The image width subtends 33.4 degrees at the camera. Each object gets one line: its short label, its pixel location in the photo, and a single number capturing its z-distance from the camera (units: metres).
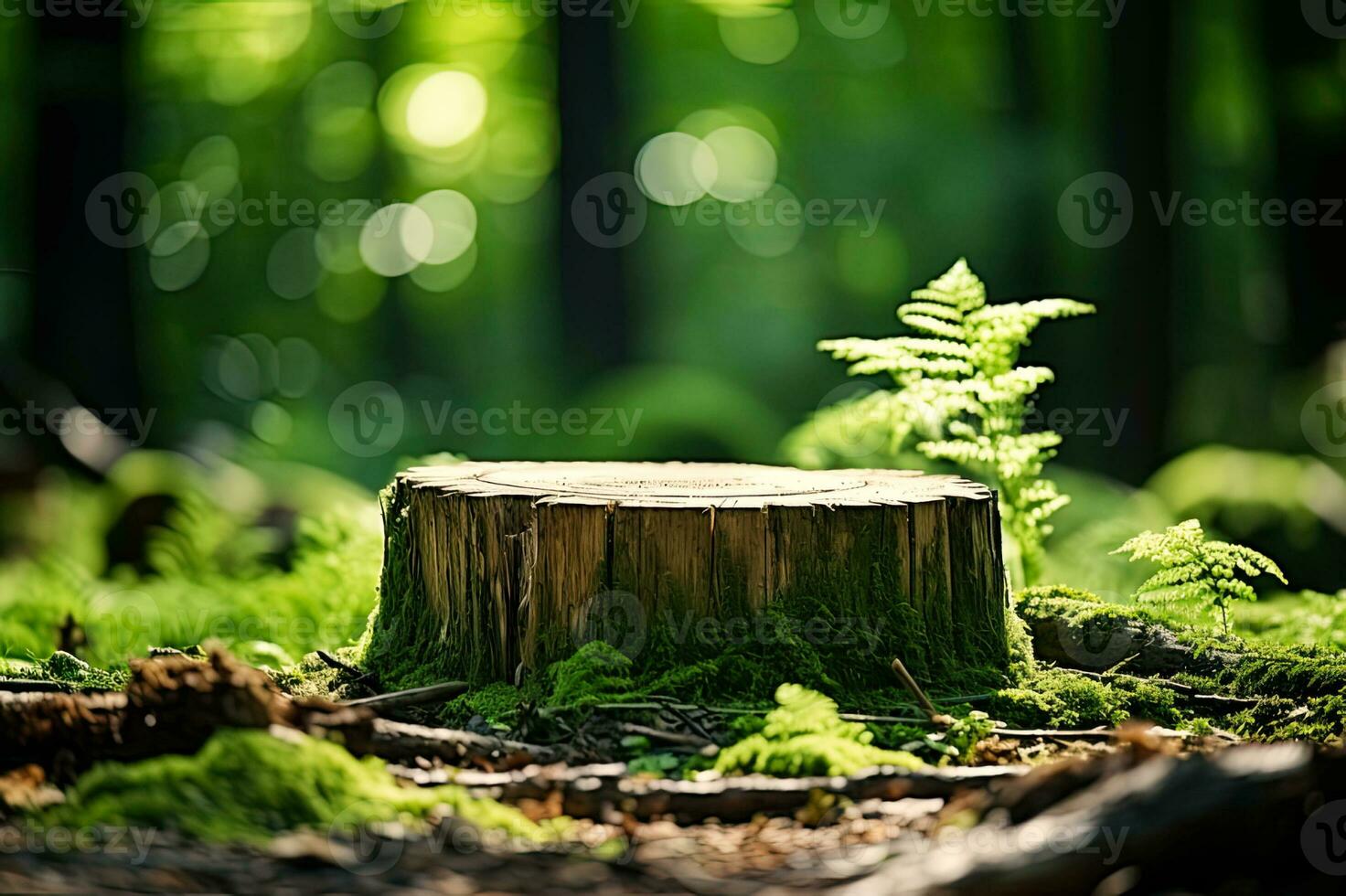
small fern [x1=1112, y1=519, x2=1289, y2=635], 10.07
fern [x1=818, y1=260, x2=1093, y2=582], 13.19
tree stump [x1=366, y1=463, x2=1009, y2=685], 8.04
